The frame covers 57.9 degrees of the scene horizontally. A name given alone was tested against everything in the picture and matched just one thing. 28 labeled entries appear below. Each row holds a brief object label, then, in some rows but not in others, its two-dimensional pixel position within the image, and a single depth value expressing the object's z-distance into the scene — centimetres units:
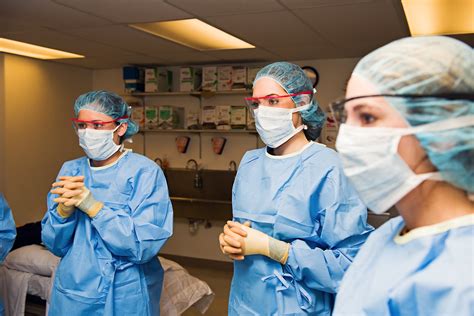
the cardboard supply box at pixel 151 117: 444
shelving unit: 414
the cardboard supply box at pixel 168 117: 437
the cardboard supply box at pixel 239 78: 407
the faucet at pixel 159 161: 461
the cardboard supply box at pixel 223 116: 420
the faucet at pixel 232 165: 437
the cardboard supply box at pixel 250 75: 403
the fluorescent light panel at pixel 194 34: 282
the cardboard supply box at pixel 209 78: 418
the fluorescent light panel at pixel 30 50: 347
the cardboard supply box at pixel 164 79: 438
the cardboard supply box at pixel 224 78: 414
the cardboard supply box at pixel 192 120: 438
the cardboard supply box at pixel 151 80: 434
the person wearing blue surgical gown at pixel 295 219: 138
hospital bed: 264
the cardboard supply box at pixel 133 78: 436
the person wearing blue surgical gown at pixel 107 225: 171
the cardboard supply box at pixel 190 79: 426
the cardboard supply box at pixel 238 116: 413
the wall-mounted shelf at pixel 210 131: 412
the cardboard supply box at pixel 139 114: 453
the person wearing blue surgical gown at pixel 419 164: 69
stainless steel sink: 433
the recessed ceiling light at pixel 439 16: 243
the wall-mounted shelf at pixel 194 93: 412
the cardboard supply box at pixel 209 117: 427
